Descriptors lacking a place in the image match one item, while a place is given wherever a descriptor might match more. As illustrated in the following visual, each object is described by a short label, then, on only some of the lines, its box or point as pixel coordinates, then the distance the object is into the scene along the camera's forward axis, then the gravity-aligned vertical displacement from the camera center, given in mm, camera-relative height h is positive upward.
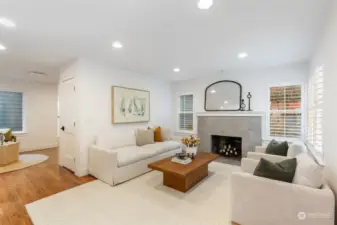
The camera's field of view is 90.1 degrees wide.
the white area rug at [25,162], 3995 -1368
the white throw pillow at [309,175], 1643 -637
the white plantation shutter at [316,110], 2473 +26
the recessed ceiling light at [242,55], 3283 +1136
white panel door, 3703 -313
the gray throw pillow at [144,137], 4359 -694
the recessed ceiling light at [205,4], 1742 +1141
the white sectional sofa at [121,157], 3084 -948
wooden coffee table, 2703 -969
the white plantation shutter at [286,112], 3925 -15
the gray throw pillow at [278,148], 2979 -673
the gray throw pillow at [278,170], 1810 -647
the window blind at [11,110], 5566 +20
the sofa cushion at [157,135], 4832 -694
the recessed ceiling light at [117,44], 2771 +1132
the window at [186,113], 5762 -68
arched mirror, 4707 +446
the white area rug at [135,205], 2080 -1348
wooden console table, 4199 -1091
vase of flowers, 3430 -674
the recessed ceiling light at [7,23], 2081 +1123
